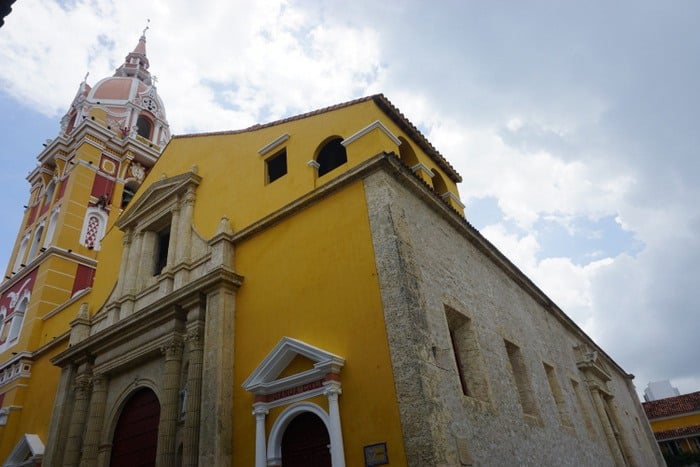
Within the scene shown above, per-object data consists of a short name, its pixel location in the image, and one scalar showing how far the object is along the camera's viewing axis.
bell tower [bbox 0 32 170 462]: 15.20
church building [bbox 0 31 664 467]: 7.45
